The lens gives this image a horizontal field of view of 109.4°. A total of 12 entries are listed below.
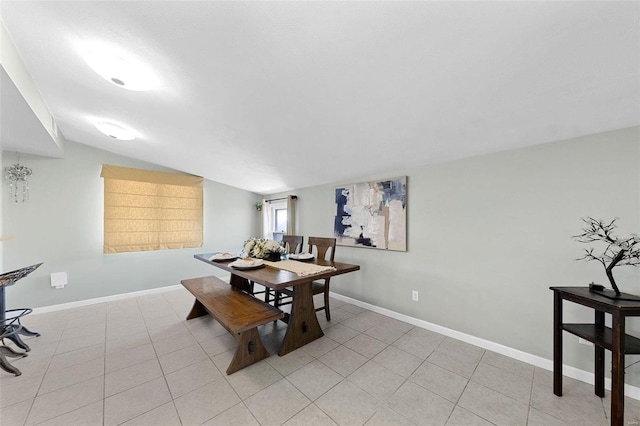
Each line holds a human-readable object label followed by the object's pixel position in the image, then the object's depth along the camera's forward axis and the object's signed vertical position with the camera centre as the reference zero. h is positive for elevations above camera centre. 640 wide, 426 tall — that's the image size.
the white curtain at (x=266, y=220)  5.09 -0.18
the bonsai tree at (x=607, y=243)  1.41 -0.19
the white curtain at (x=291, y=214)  4.30 -0.04
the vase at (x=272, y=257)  2.67 -0.53
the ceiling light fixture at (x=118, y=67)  1.55 +1.05
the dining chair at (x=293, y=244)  3.31 -0.48
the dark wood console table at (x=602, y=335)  1.18 -0.75
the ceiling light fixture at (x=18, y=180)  2.94 +0.40
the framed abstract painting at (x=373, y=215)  2.79 -0.02
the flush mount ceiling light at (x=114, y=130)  2.64 +0.97
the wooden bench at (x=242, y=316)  1.78 -0.88
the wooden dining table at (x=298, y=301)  1.99 -0.90
